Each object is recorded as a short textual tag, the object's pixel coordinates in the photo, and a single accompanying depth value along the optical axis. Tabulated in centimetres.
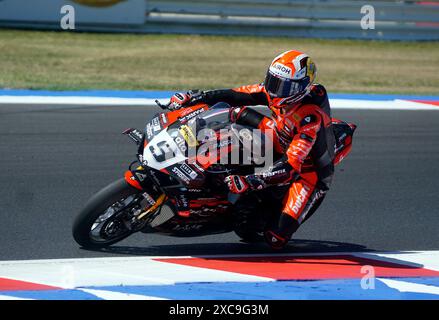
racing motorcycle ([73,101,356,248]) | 1018
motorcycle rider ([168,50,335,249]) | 1057
